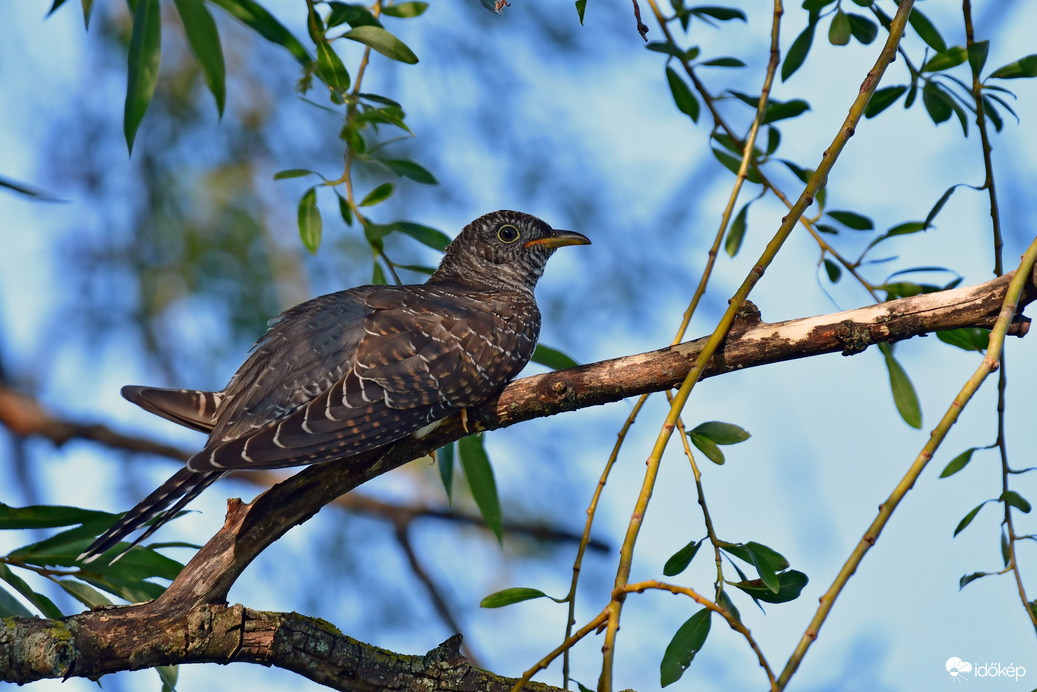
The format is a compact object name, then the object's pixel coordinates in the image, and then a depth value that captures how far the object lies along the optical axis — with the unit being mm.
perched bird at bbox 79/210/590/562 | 5656
